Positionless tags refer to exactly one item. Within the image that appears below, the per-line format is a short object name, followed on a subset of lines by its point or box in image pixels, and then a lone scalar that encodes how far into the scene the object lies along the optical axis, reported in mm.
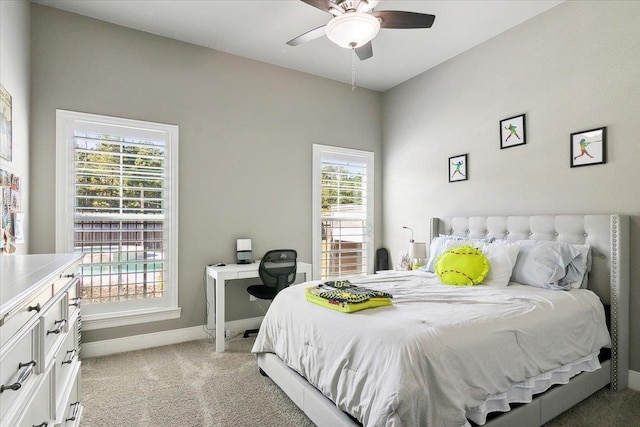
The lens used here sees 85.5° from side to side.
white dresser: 896
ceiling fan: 2205
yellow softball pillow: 2746
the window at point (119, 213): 3041
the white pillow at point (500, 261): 2709
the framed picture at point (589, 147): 2662
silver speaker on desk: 3713
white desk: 3205
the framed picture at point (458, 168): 3738
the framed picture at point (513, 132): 3193
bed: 1505
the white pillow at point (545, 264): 2570
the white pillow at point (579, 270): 2570
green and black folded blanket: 2047
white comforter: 1495
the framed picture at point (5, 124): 2143
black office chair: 3430
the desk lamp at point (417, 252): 3918
